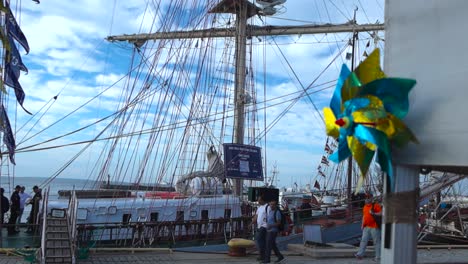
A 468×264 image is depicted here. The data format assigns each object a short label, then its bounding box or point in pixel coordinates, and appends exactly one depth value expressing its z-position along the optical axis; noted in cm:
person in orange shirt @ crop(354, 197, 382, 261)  1289
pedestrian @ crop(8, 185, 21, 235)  1756
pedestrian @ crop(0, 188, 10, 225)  1682
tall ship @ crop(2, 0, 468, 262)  1472
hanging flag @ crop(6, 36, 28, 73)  1376
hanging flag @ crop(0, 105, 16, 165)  1370
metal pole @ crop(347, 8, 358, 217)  2431
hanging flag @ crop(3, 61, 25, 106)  1372
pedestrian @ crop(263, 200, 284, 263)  1199
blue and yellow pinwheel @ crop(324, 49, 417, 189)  377
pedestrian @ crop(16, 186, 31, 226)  1802
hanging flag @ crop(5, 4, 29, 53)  1360
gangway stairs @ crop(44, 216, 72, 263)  1100
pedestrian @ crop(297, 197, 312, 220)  1991
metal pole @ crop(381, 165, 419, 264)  402
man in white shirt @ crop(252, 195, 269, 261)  1221
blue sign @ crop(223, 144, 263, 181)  1873
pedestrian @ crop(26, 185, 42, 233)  1729
